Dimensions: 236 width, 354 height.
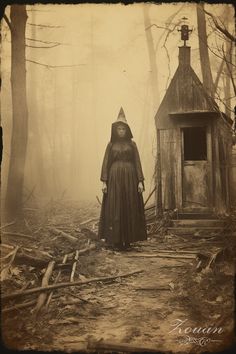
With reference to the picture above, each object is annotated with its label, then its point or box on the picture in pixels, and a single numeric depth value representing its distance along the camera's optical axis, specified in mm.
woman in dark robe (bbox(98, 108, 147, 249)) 6949
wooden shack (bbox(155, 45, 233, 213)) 8383
